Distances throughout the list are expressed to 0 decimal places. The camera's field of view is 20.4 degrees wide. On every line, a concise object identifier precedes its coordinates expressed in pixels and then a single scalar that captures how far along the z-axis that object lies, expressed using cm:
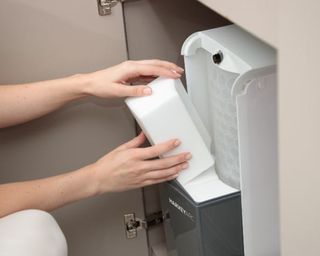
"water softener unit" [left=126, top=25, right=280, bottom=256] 134
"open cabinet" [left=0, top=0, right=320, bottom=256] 158
